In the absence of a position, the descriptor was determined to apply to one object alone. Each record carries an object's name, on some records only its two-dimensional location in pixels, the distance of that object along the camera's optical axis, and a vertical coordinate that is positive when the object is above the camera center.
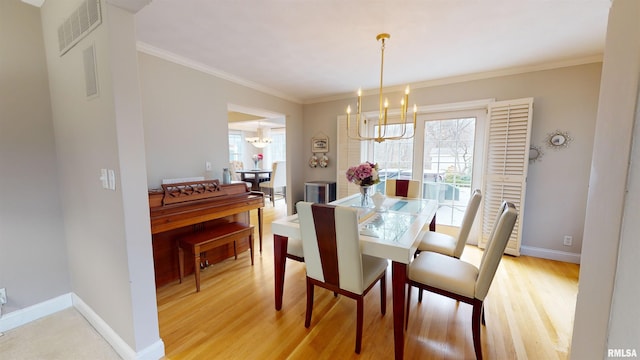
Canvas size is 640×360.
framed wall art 4.53 +0.25
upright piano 2.15 -0.53
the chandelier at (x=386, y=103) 1.94 +0.49
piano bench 2.26 -0.82
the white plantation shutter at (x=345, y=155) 4.12 +0.04
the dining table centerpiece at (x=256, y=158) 8.38 -0.05
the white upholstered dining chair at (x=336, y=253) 1.48 -0.63
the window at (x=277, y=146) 8.60 +0.40
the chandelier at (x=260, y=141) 7.39 +0.49
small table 6.54 -0.59
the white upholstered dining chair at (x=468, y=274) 1.39 -0.77
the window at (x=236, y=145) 8.31 +0.42
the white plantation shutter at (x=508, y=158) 2.89 +0.00
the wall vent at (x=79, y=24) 1.31 +0.78
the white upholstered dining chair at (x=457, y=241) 2.02 -0.77
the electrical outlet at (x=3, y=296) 1.72 -1.00
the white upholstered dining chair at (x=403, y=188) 3.06 -0.39
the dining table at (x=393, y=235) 1.45 -0.53
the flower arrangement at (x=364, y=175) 2.32 -0.17
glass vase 2.48 -0.42
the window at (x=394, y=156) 3.89 +0.03
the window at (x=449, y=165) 3.44 -0.10
